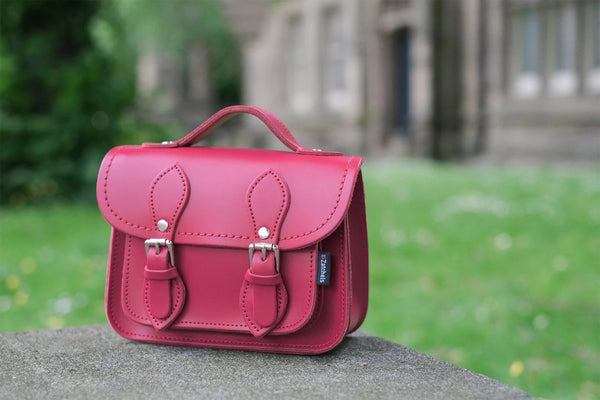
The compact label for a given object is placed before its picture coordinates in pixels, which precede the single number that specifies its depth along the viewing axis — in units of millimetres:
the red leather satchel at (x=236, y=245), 1751
